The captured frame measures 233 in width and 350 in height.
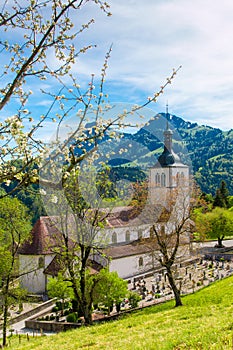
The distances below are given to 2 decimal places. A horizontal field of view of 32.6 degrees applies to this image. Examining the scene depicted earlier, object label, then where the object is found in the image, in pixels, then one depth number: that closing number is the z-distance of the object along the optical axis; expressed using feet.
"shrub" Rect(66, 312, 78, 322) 67.21
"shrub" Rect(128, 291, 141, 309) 77.80
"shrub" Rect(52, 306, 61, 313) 80.16
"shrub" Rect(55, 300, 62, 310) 80.70
